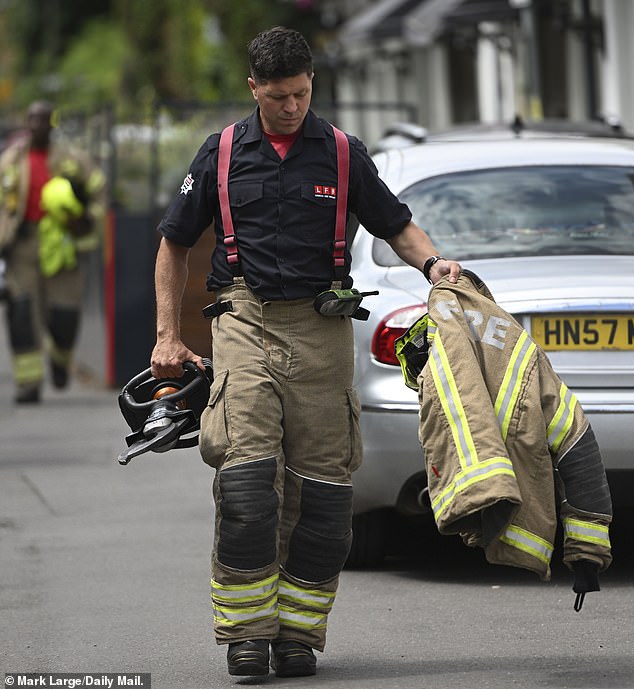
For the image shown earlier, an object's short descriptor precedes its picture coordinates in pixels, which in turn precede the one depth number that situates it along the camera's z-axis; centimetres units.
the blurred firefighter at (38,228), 2600
